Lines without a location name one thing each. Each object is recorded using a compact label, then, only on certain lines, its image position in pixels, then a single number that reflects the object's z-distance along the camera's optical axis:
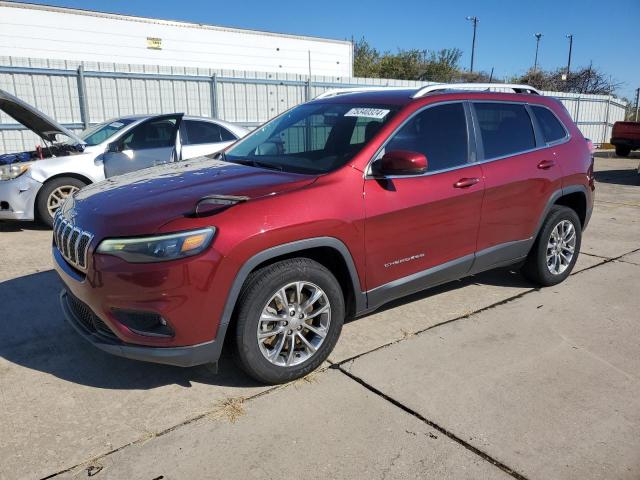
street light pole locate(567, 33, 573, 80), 46.07
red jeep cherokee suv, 2.82
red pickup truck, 18.75
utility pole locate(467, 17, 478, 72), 49.31
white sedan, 6.92
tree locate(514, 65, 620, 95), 42.56
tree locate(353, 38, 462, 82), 47.03
